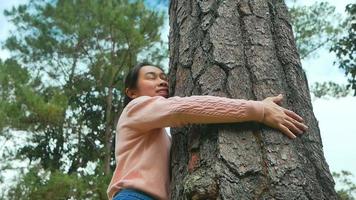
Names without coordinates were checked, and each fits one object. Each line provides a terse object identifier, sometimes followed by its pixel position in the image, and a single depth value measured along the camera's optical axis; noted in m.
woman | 1.25
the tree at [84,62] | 8.62
